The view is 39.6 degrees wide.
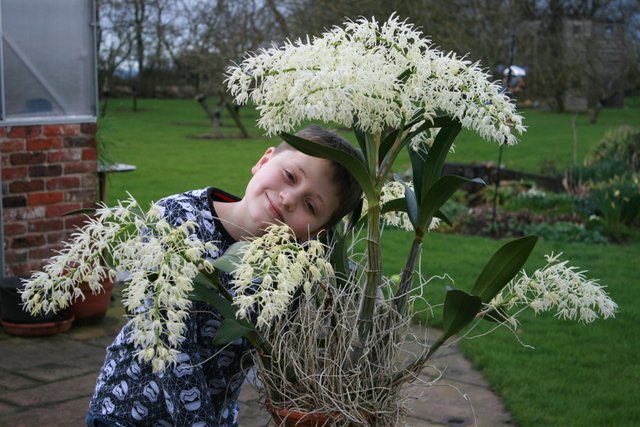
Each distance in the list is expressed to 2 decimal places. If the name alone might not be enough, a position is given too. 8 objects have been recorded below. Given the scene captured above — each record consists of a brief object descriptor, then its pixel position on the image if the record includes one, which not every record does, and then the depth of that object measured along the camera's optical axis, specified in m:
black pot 4.85
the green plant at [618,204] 8.38
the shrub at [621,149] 10.77
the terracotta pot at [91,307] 5.05
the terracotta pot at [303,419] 1.61
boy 1.85
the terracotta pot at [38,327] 4.89
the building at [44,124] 5.20
